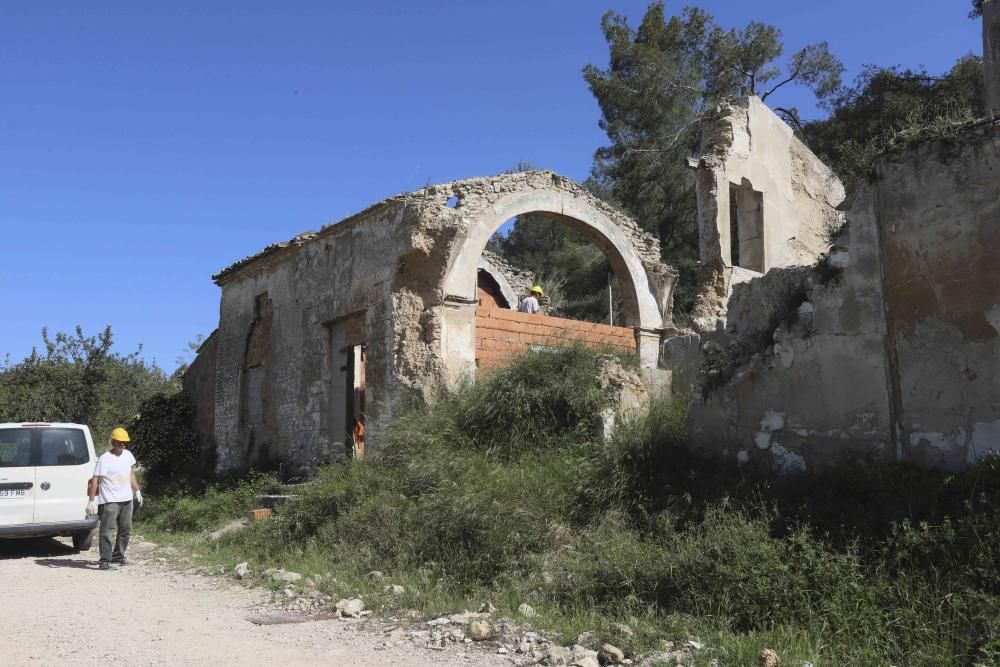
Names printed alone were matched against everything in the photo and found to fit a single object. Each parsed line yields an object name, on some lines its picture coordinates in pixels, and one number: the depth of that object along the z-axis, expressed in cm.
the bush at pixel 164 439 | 1773
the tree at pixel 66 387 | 2095
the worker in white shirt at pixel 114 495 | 935
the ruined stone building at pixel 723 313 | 637
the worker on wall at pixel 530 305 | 1423
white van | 985
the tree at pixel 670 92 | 2377
